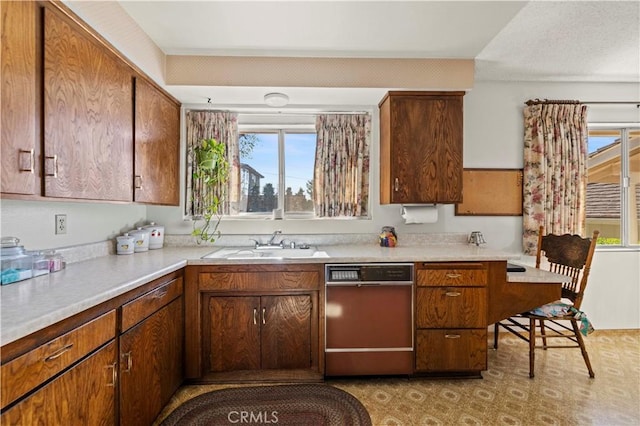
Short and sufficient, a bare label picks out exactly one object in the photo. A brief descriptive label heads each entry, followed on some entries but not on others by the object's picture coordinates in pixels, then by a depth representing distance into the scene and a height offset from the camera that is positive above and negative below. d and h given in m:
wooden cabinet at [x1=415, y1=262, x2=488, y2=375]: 2.19 -0.71
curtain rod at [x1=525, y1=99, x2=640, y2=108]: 2.93 +1.05
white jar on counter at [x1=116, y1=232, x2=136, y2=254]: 2.24 -0.23
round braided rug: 1.81 -1.21
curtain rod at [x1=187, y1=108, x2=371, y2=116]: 2.86 +0.93
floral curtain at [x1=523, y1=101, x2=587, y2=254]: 2.88 +0.39
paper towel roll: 2.71 -0.02
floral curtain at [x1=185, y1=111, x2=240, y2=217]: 2.80 +0.66
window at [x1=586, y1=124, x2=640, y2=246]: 3.12 +0.30
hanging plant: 2.73 +0.19
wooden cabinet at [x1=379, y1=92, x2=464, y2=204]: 2.50 +0.54
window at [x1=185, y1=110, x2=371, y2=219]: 2.82 +0.45
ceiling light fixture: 2.48 +0.91
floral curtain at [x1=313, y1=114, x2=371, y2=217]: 2.87 +0.45
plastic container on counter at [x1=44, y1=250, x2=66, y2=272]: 1.61 -0.26
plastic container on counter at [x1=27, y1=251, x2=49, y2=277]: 1.52 -0.26
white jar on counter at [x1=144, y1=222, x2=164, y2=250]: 2.57 -0.20
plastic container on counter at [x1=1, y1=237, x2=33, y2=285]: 1.38 -0.23
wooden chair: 2.28 -0.44
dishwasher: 2.17 -0.75
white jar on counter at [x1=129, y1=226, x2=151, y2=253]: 2.37 -0.21
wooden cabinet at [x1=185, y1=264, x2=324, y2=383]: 2.12 -0.78
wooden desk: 2.21 -0.57
